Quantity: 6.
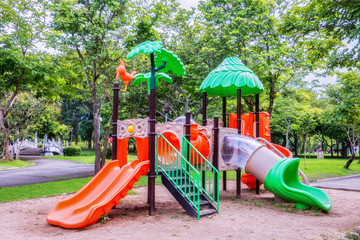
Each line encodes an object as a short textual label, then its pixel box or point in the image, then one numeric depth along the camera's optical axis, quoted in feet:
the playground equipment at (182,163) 21.75
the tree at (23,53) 37.99
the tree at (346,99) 33.96
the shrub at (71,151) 100.78
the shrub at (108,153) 82.79
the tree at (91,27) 37.37
